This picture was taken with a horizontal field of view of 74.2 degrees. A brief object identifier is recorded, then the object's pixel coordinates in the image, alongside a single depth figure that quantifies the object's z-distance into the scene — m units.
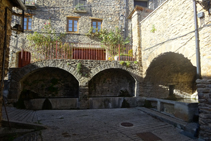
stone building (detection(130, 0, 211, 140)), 3.63
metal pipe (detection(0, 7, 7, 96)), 3.53
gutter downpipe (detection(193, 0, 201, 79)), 3.90
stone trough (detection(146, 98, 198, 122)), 4.29
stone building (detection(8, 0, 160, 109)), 6.93
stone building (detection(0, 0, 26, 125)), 3.48
